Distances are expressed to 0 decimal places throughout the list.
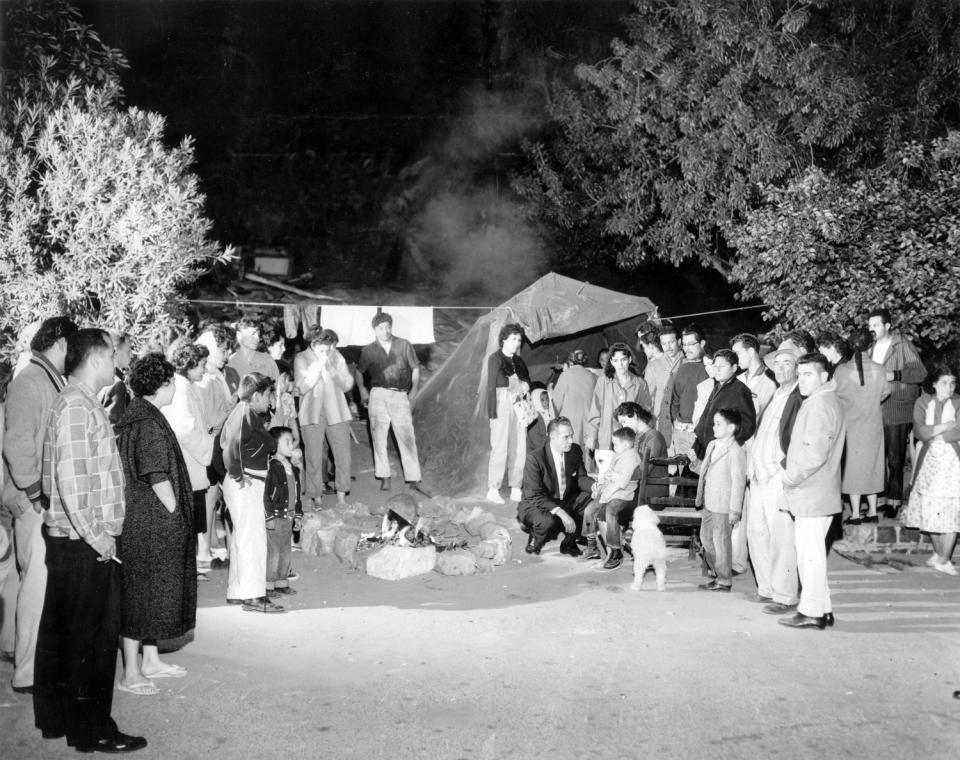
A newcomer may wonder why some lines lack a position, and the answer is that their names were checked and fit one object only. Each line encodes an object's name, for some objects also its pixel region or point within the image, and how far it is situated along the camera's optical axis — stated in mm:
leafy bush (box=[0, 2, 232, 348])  10398
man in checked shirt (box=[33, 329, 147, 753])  4480
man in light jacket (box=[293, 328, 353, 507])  10625
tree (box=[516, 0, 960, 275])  13461
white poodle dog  7445
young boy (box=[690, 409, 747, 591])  7484
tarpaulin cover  11500
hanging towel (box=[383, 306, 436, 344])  12844
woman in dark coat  5148
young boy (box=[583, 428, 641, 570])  8305
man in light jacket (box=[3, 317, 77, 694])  5094
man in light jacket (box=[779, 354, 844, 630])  6426
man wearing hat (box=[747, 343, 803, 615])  6871
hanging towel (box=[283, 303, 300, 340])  13031
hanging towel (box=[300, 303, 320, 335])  12930
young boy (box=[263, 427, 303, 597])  7145
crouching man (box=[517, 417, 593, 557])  8820
